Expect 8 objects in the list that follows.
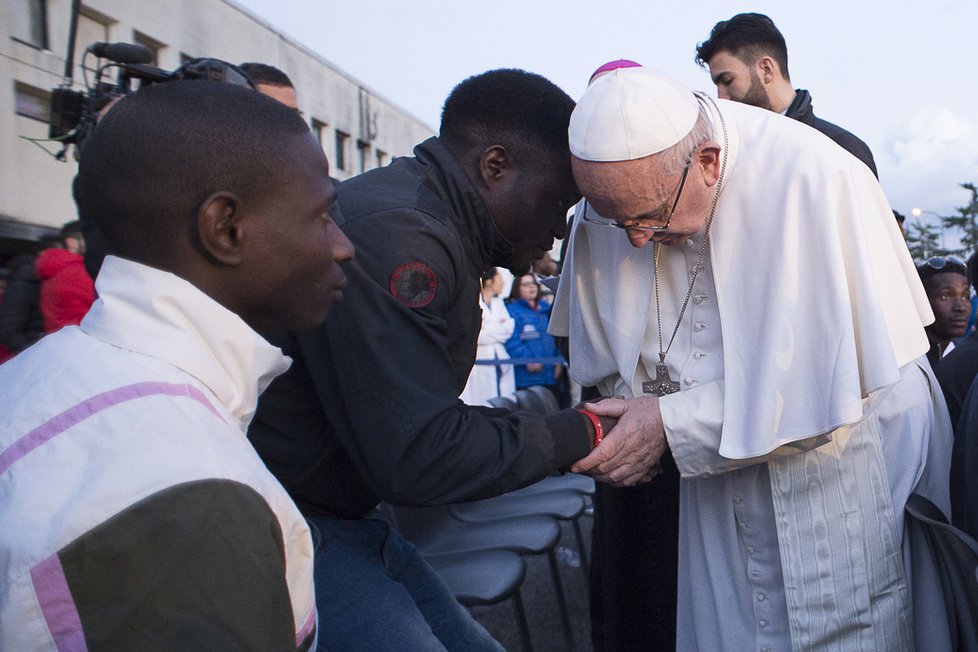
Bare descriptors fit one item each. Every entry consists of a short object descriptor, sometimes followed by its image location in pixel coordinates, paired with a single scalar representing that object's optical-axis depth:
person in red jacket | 3.84
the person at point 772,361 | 2.15
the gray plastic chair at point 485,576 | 3.29
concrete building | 14.43
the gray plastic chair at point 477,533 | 3.96
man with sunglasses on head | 5.09
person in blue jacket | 8.97
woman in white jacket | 8.73
